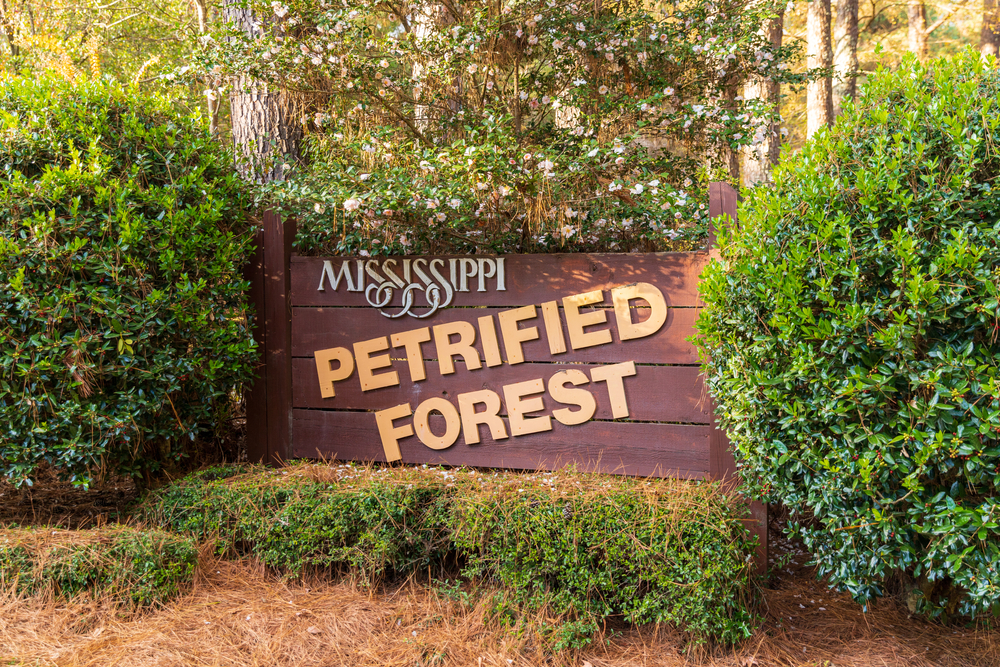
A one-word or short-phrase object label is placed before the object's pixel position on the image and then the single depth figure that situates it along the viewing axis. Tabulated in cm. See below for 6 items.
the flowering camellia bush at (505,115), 333
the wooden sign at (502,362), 317
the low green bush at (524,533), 263
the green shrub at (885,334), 207
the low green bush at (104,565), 288
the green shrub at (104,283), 300
